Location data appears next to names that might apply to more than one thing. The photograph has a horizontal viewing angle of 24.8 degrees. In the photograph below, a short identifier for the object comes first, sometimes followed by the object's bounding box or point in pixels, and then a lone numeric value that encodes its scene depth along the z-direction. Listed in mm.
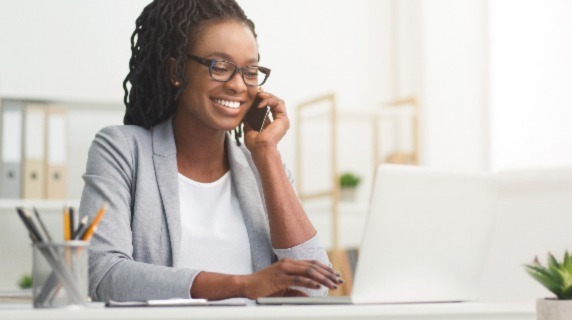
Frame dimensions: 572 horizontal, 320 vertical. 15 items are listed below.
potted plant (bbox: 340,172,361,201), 4329
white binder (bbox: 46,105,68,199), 3808
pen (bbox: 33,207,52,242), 1730
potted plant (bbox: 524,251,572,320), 1811
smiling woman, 2241
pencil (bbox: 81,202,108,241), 1734
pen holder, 1665
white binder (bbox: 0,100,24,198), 3762
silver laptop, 1766
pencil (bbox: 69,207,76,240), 1746
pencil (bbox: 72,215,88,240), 1741
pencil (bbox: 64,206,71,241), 1739
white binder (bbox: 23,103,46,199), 3767
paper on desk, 1712
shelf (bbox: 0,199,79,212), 3746
